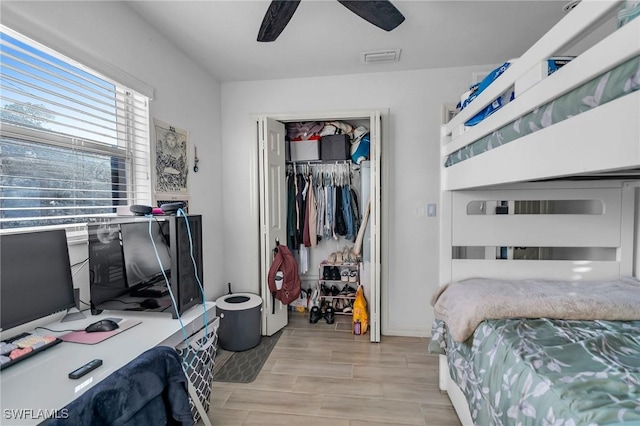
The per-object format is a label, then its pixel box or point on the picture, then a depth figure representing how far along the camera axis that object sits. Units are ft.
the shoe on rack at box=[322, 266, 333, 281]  10.58
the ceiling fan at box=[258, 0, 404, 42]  4.75
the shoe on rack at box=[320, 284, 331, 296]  10.65
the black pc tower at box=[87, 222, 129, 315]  4.70
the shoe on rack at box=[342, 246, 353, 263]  10.43
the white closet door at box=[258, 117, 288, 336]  8.92
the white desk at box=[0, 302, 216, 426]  2.63
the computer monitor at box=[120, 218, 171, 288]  4.95
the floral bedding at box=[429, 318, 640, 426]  2.61
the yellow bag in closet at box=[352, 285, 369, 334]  9.11
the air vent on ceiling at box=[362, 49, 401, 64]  7.74
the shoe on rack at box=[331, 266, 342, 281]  10.48
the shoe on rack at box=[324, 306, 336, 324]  9.91
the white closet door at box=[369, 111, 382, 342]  8.54
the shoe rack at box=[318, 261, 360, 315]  10.36
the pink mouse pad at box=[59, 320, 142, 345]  3.73
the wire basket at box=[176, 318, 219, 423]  4.68
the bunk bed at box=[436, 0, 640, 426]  2.45
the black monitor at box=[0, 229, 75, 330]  3.40
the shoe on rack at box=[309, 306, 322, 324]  9.95
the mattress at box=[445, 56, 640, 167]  2.15
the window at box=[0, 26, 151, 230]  4.04
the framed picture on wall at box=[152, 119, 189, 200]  6.68
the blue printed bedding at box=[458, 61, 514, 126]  4.21
